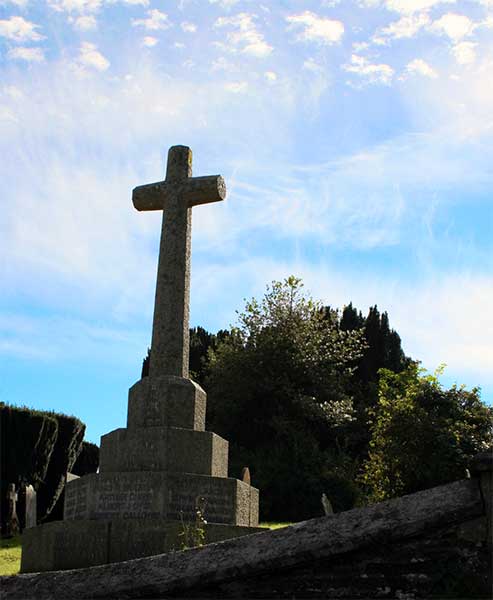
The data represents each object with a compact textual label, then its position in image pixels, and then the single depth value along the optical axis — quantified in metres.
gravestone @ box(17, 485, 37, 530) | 20.13
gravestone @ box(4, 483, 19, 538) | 19.53
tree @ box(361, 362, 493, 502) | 18.44
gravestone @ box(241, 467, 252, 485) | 13.25
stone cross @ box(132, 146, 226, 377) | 9.82
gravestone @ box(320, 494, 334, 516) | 12.56
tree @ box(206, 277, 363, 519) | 25.95
